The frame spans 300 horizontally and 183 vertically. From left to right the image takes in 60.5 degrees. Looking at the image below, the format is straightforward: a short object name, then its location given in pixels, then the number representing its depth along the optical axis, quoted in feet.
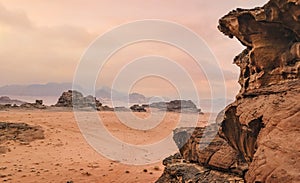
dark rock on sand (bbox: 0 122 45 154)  112.02
